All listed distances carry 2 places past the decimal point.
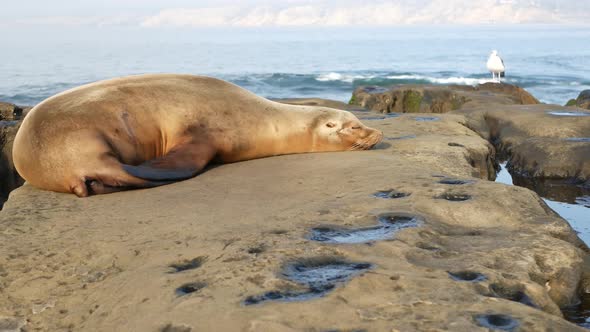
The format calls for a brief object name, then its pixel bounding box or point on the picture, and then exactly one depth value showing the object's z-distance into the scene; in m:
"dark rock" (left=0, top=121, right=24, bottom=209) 7.12
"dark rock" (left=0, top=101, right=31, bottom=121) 8.40
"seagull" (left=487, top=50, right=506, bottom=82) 25.14
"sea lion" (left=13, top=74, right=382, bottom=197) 4.65
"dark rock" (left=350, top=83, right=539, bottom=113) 12.93
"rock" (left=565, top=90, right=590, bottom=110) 14.23
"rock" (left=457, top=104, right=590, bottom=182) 7.09
